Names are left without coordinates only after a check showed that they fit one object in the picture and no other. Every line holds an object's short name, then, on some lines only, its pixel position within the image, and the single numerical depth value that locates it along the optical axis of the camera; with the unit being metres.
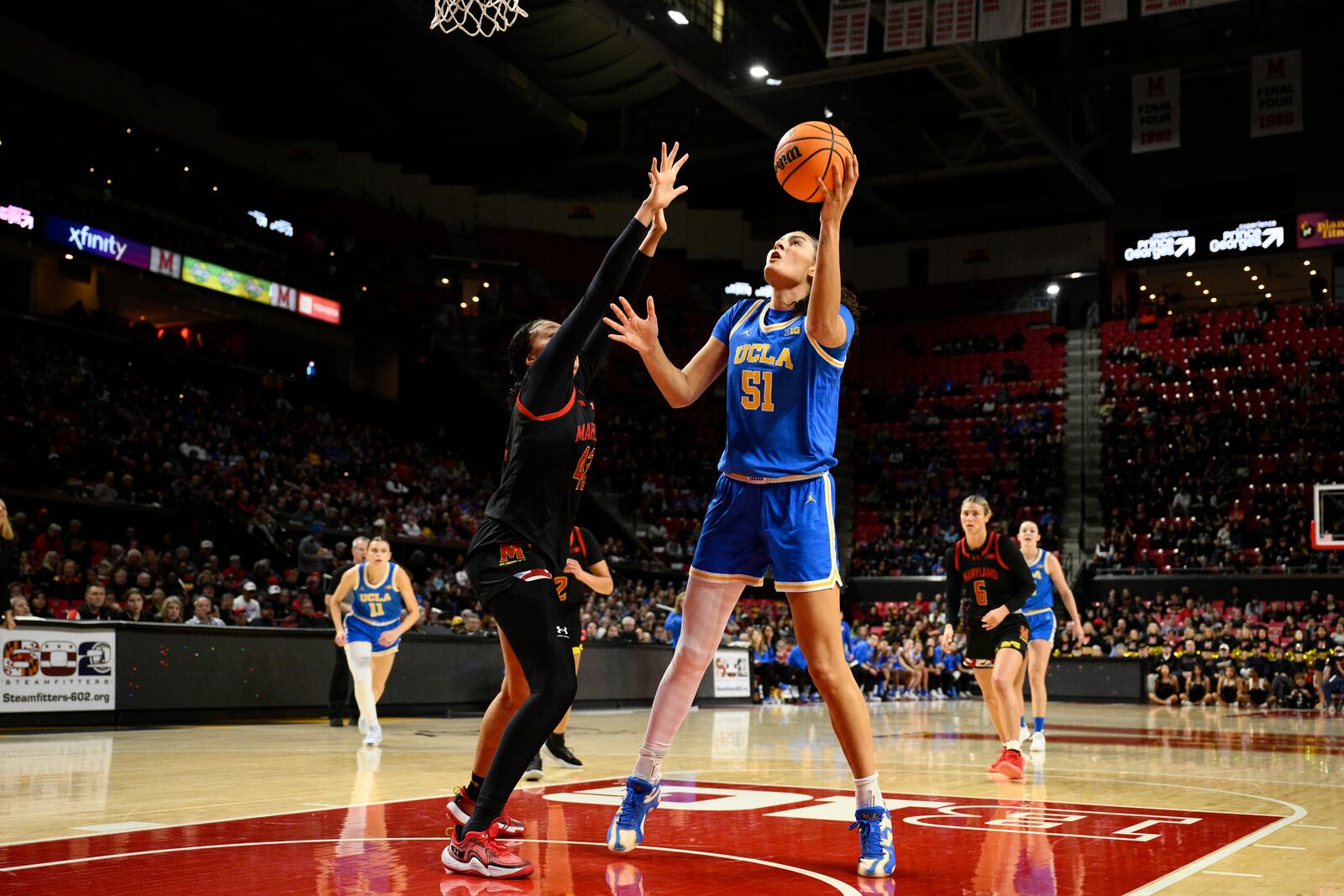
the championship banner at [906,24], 24.53
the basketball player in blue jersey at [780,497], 5.00
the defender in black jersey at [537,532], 4.56
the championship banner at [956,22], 23.89
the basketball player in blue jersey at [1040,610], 11.95
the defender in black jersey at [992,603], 9.42
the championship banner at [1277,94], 28.19
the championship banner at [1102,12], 23.05
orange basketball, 5.18
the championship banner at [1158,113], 28.92
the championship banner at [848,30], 24.67
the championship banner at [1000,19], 23.55
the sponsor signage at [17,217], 26.03
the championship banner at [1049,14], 23.14
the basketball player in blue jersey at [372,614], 12.12
